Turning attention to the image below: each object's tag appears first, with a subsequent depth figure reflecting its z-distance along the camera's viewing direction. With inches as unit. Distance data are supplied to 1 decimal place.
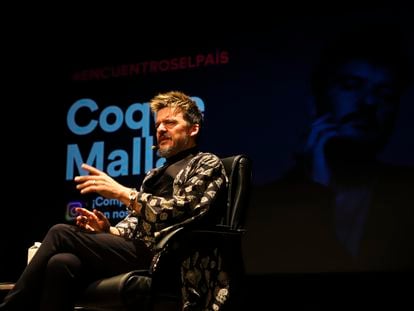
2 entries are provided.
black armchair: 85.7
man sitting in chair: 86.0
